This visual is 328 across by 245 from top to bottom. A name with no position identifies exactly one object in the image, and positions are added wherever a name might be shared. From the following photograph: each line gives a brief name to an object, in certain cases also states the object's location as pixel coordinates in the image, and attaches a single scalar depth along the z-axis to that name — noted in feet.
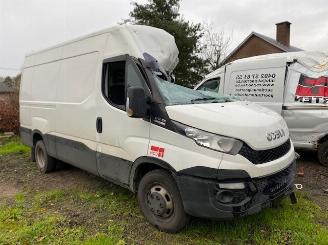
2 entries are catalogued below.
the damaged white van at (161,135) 12.45
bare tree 115.55
